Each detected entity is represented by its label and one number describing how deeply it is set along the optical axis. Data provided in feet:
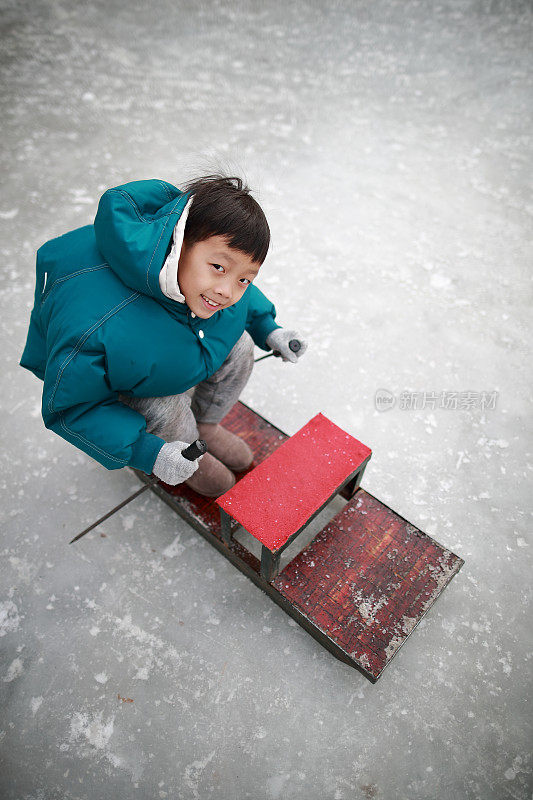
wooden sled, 3.88
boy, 3.14
